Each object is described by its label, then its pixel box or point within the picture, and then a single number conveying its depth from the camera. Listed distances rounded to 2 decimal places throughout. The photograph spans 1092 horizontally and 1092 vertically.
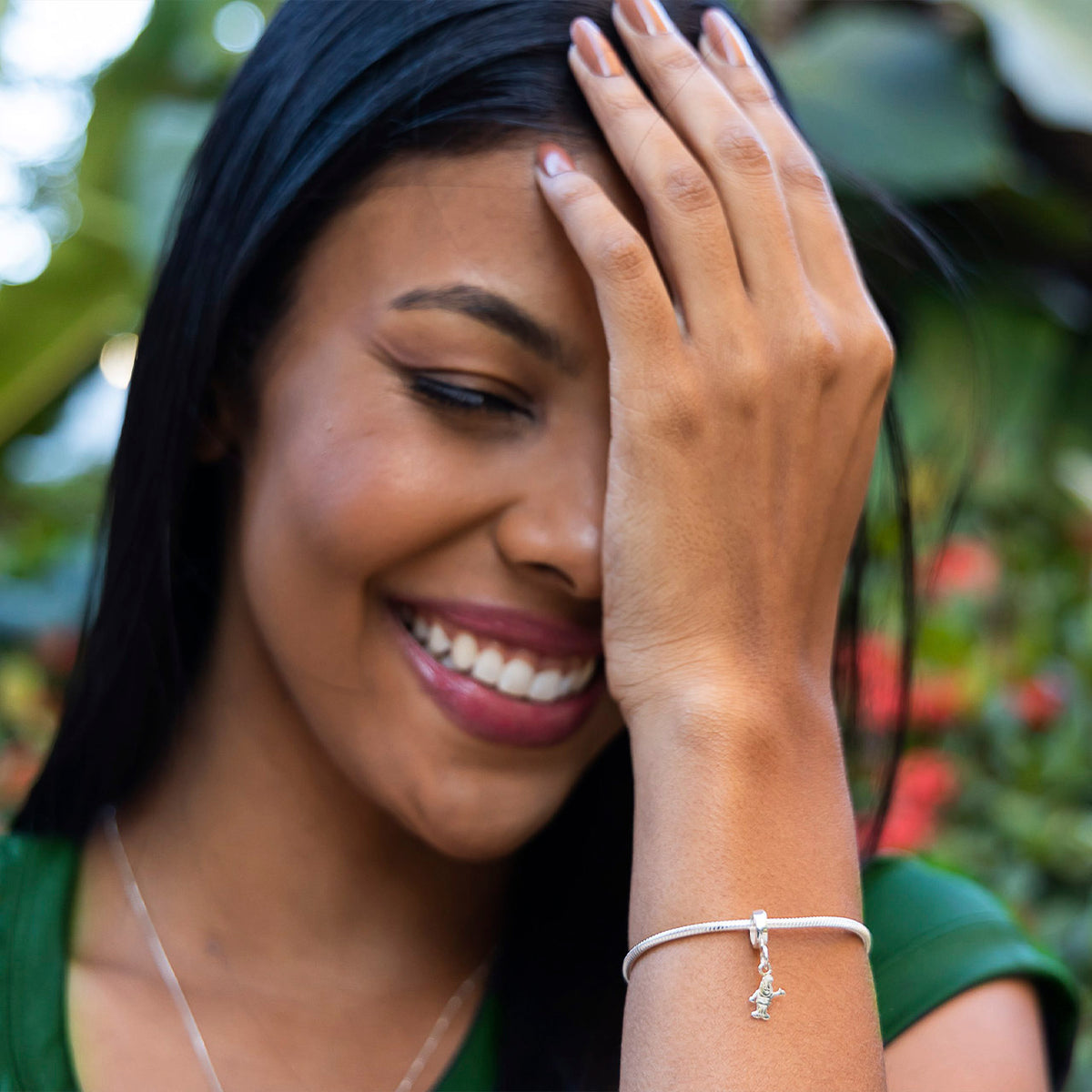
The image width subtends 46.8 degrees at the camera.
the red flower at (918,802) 2.49
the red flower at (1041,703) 2.60
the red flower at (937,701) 2.64
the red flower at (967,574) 2.91
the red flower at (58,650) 3.50
